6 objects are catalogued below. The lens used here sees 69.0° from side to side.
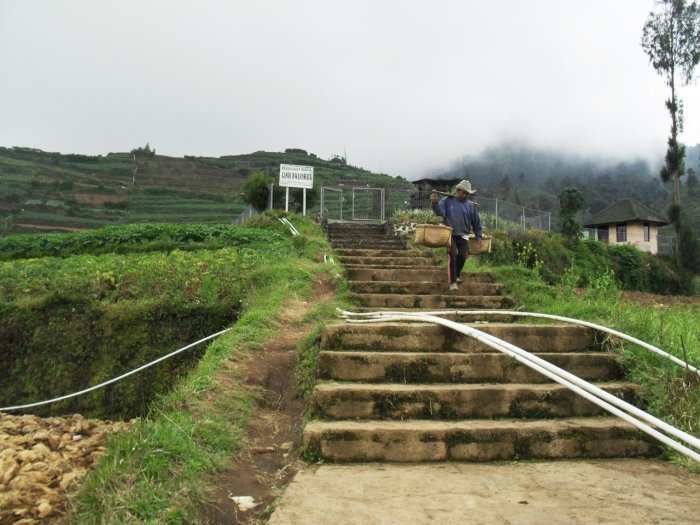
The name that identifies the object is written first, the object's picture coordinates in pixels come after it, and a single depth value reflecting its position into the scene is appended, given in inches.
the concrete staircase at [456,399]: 131.0
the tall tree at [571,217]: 841.5
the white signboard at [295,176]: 665.0
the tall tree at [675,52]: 1141.7
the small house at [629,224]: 1400.1
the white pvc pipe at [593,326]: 156.4
